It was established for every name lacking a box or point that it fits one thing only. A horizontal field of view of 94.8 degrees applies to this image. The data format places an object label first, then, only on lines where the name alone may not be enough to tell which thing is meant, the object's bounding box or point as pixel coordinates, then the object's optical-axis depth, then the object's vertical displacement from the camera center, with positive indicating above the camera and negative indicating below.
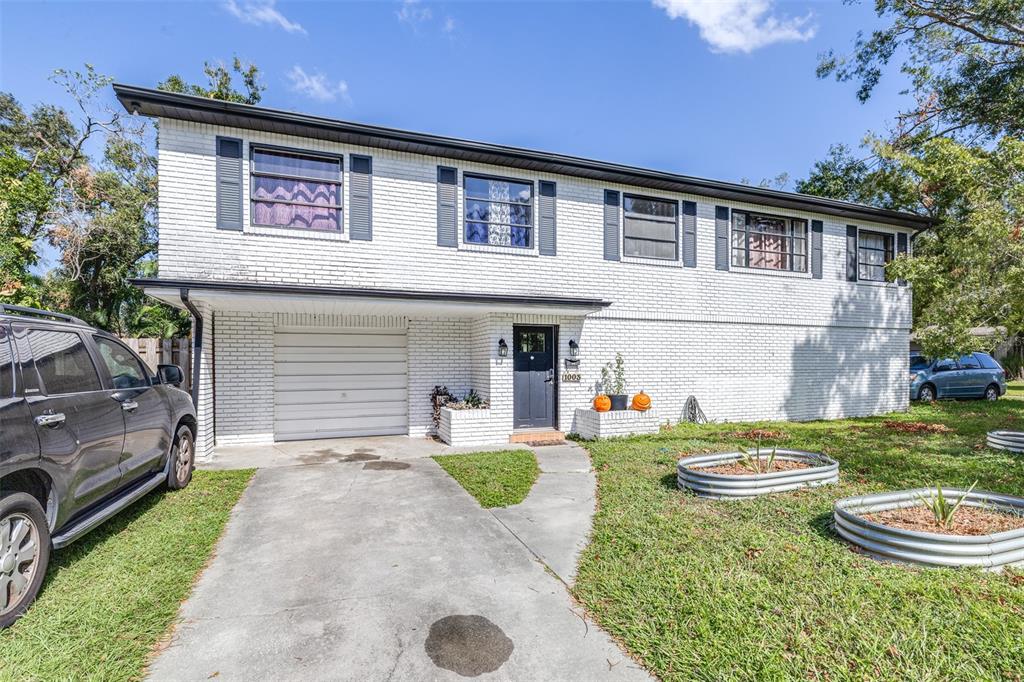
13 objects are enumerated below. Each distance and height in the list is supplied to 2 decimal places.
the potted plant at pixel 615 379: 9.96 -0.73
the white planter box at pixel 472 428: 8.66 -1.57
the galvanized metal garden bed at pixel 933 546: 3.29 -1.45
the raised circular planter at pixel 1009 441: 7.30 -1.52
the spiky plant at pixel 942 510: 3.74 -1.35
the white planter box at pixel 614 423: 9.03 -1.55
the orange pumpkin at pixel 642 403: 9.72 -1.21
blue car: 15.12 -1.12
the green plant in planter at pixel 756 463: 5.45 -1.42
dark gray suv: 2.84 -0.69
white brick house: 7.73 +1.29
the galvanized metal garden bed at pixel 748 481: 5.04 -1.51
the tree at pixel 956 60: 14.00 +9.54
